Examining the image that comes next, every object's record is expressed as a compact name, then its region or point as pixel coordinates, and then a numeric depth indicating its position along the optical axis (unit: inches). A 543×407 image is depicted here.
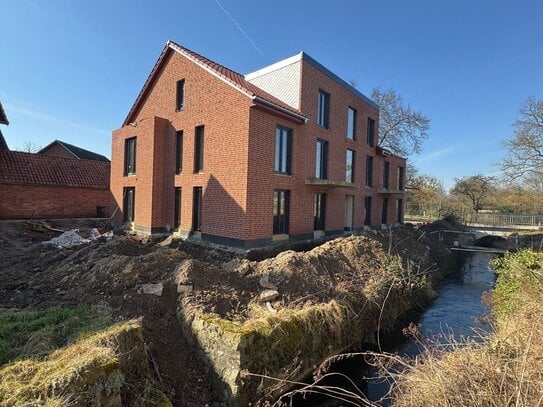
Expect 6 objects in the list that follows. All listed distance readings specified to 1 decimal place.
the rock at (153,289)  232.5
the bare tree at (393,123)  1233.4
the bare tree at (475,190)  1368.1
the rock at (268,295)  248.8
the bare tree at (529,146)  1001.5
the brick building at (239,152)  437.7
